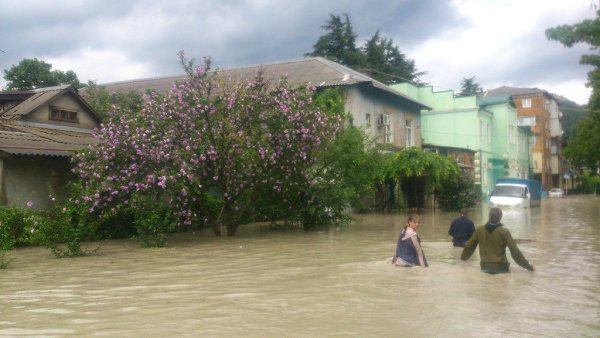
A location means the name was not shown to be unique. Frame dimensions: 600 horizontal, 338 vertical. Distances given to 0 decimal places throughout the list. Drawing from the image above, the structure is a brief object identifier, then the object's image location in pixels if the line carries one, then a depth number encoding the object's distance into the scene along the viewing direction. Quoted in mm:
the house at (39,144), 16594
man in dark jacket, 13406
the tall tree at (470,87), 68938
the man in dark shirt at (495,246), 9617
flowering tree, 15086
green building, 47094
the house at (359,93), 29998
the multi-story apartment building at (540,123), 76081
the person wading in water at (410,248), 11008
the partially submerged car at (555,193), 70312
